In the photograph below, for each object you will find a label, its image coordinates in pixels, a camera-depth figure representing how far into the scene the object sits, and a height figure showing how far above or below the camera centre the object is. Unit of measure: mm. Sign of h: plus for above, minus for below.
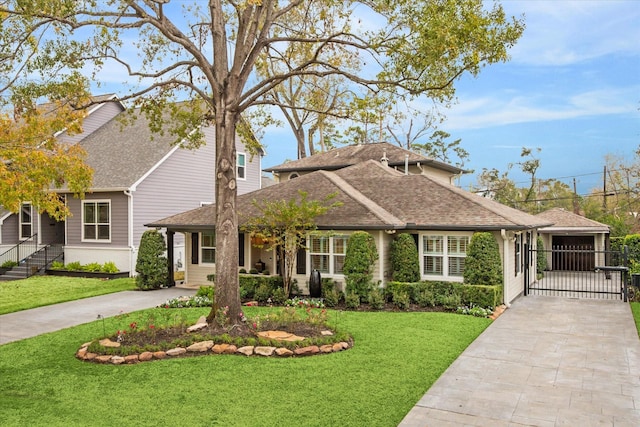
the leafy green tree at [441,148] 44719 +6738
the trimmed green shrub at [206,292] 15062 -2021
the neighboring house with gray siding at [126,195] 20609 +1336
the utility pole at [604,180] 41656 +3387
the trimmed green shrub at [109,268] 20141 -1679
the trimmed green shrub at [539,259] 20953 -1594
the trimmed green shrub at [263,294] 14664 -2031
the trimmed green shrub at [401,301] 13477 -2094
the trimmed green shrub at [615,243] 22419 -1009
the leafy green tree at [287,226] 14070 -48
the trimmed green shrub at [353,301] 13602 -2100
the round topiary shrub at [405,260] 14305 -1053
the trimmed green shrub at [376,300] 13414 -2052
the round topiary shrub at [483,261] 13484 -1050
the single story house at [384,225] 14305 -31
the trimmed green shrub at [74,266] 20781 -1649
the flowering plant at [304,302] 13625 -2170
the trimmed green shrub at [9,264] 21953 -1613
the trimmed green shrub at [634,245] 17641 -867
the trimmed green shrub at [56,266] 21147 -1660
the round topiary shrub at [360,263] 13797 -1087
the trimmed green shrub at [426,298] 13594 -2043
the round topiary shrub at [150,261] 17031 -1203
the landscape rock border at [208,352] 8656 -2271
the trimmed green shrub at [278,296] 14433 -2075
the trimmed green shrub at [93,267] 20375 -1667
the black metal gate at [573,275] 16486 -2328
